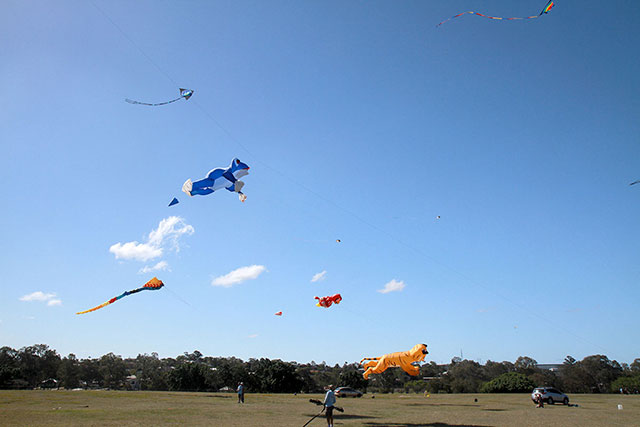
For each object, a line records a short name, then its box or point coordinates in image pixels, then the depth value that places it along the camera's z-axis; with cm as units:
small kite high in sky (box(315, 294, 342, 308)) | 3077
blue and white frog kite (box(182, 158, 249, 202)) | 1795
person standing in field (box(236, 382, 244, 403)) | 2788
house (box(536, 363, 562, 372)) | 18698
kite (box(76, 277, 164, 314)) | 2156
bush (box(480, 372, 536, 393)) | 5493
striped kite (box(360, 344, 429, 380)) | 2441
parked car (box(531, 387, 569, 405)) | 3112
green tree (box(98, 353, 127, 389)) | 9206
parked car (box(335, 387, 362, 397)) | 4003
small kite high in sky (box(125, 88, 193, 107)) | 1575
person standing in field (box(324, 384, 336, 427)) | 1401
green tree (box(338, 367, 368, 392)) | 6062
